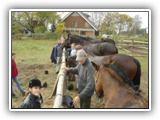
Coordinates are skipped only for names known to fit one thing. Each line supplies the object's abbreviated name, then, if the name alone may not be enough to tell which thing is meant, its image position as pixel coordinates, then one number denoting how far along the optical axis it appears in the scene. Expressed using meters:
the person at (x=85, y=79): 2.37
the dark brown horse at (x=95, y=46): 7.14
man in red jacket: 4.22
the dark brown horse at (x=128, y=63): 4.07
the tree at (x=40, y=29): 24.02
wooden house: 22.55
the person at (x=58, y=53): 6.71
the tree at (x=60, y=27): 23.30
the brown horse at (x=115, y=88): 1.65
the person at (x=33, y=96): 1.72
